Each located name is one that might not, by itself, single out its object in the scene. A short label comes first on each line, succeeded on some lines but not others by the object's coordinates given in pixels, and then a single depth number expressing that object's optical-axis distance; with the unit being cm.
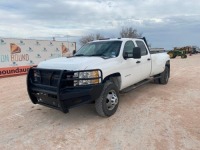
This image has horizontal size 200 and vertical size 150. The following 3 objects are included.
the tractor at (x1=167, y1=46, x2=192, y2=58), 2163
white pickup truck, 327
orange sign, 1004
